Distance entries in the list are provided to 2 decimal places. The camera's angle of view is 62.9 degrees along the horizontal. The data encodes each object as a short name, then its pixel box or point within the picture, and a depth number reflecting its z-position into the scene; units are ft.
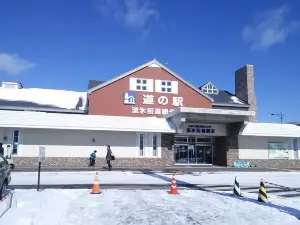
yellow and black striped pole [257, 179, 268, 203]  27.40
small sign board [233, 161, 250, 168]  73.42
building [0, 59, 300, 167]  63.89
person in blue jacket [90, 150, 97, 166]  63.52
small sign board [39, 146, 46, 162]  29.55
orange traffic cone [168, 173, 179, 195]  30.59
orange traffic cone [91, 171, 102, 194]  29.55
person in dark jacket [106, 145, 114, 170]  58.37
